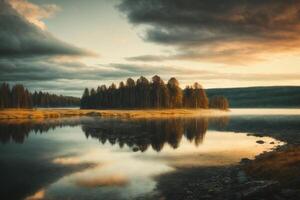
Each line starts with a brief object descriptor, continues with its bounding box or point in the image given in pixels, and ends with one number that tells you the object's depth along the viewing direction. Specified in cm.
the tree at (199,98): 16838
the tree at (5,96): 16748
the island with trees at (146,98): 15738
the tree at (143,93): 16221
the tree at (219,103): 19312
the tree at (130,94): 16838
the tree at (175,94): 15775
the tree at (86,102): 19840
